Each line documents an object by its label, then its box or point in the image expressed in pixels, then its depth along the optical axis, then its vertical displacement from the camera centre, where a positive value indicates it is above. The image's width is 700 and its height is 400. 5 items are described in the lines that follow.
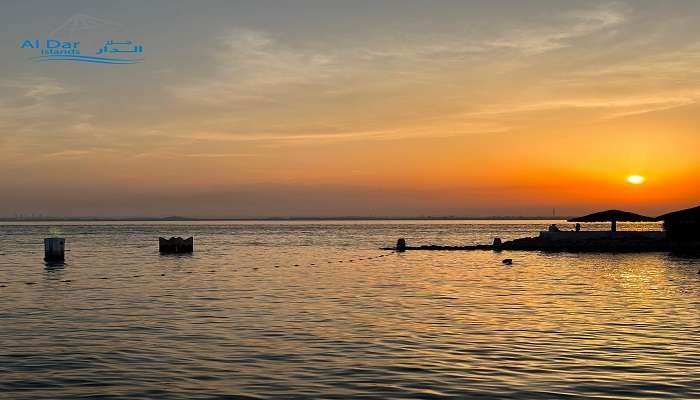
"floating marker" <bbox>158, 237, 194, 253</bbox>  74.25 -3.17
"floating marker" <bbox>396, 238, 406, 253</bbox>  76.97 -3.35
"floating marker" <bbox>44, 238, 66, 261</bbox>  59.12 -2.82
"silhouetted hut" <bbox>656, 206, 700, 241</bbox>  67.56 -0.94
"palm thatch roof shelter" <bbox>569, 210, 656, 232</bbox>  71.38 -0.27
